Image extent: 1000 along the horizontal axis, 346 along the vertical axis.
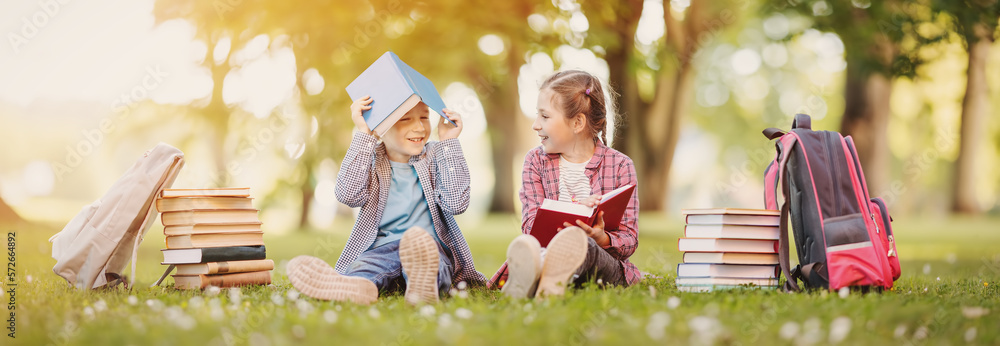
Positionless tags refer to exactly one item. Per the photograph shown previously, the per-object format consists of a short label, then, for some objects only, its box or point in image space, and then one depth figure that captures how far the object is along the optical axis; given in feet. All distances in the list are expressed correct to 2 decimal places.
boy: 13.76
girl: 14.06
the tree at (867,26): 25.93
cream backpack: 13.53
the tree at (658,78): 30.94
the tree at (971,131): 55.57
